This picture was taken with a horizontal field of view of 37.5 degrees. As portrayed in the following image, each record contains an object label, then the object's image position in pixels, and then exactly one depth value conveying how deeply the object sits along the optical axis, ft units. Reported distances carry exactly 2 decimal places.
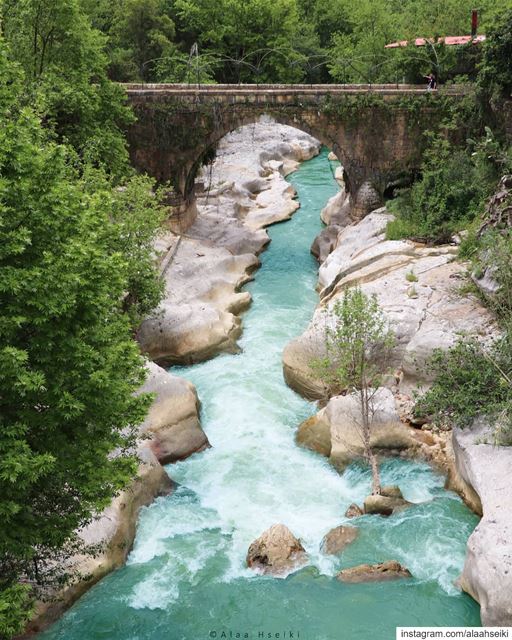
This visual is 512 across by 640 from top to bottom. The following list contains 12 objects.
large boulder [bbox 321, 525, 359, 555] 50.78
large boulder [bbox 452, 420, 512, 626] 42.57
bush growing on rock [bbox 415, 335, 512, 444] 54.75
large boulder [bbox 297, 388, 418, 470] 60.80
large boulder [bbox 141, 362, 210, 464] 63.31
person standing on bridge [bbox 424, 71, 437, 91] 104.93
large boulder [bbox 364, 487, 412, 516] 54.34
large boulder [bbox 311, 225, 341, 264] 109.60
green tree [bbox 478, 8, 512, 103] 89.20
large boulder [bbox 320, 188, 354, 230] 113.31
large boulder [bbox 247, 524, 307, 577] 49.21
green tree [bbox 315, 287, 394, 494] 56.59
